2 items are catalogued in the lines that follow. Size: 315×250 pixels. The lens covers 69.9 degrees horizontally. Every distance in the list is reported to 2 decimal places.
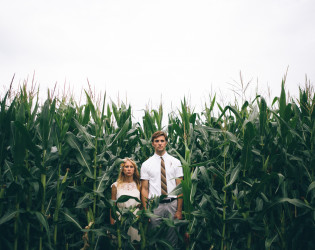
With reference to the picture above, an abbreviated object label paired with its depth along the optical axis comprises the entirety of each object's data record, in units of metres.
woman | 3.30
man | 3.23
